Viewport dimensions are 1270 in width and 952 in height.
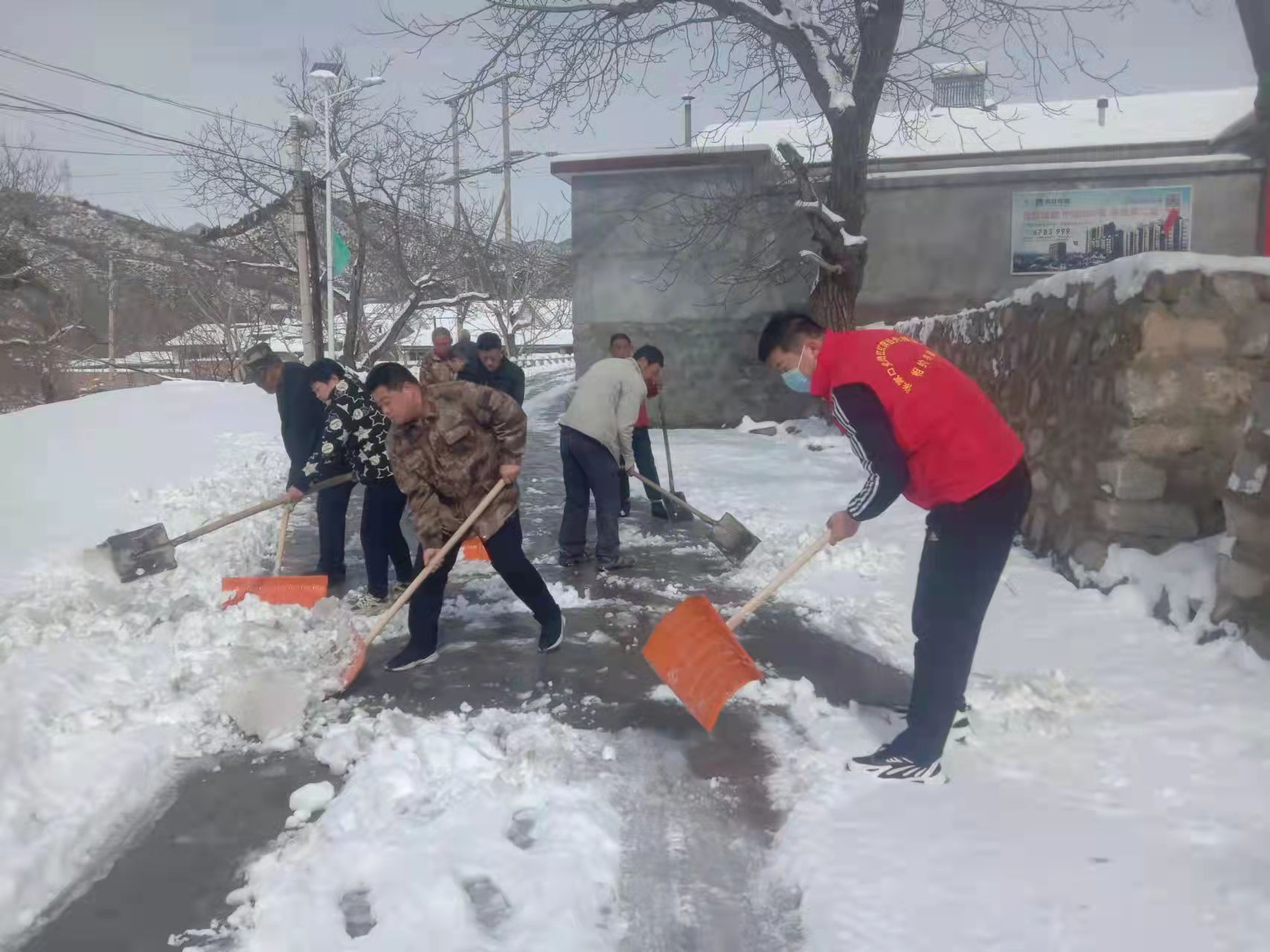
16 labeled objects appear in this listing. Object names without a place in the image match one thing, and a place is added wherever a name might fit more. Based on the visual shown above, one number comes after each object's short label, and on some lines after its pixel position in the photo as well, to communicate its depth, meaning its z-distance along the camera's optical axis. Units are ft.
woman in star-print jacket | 17.16
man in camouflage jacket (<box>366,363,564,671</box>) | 13.96
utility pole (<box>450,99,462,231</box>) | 41.09
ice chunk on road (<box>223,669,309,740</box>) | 11.74
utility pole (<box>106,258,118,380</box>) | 103.19
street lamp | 61.67
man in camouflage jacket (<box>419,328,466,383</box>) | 25.71
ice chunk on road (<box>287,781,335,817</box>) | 9.93
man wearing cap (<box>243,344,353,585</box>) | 19.48
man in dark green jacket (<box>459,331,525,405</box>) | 25.93
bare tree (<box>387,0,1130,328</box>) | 38.05
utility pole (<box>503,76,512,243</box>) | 108.58
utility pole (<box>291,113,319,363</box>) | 58.85
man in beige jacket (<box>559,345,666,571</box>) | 19.88
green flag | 64.08
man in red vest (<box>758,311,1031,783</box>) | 9.71
